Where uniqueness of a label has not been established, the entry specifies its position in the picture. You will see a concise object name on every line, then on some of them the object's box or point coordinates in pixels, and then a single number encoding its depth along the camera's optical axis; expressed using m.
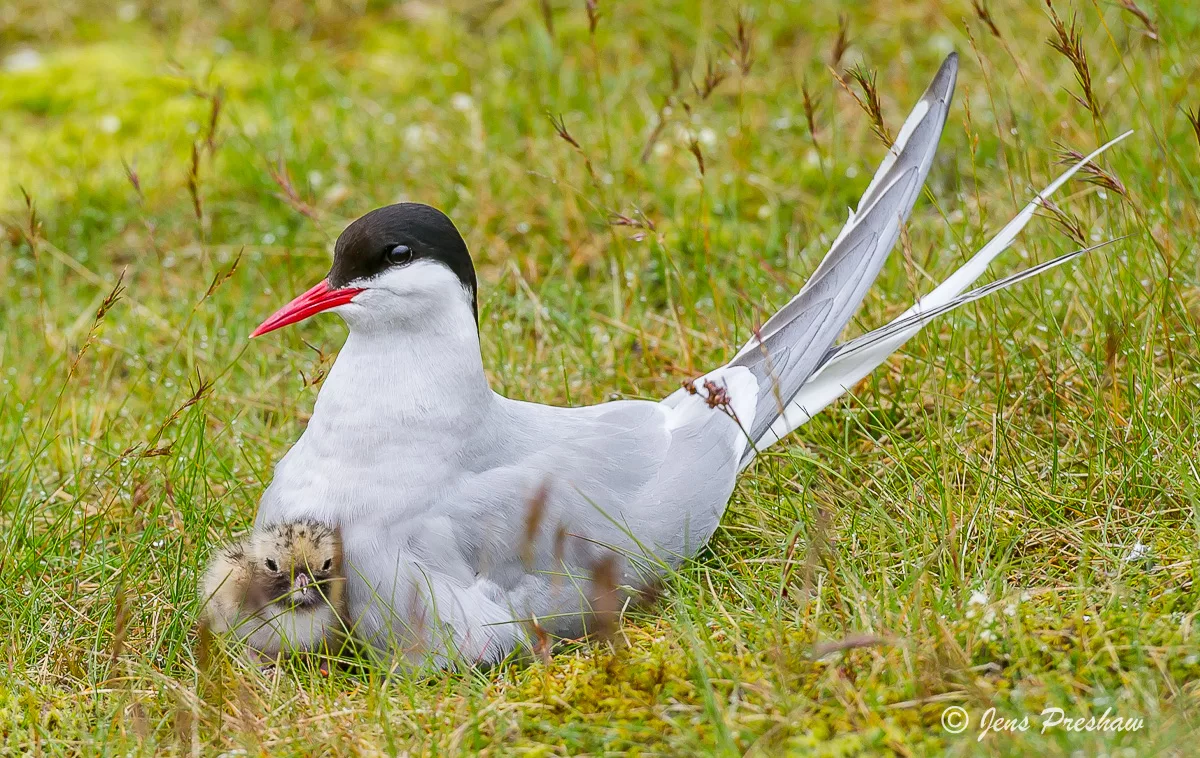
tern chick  5.21
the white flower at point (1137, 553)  5.20
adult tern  5.28
